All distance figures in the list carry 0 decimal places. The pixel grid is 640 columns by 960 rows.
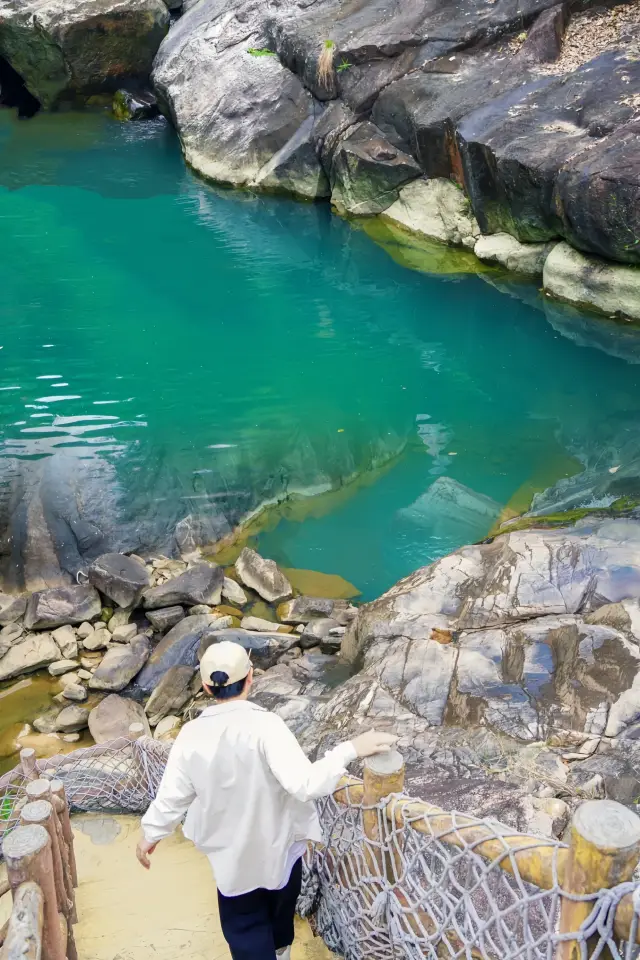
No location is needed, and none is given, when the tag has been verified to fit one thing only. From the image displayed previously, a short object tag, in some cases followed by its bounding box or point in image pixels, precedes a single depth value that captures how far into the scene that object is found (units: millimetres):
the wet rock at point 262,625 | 7340
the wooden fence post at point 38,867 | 2865
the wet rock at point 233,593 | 7755
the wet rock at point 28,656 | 7023
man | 2627
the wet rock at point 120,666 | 6871
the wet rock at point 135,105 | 22000
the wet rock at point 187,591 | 7574
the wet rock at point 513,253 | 13430
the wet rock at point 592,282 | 11875
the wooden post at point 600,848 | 1800
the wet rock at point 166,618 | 7512
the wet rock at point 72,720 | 6523
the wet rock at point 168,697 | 6578
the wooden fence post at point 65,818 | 3604
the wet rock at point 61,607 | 7391
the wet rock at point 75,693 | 6785
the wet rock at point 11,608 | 7484
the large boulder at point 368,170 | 15258
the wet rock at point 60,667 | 7043
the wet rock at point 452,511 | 8414
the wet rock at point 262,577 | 7730
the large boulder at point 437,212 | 14516
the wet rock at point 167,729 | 6289
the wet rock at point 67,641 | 7195
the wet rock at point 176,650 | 6922
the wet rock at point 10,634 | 7270
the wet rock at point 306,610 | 7434
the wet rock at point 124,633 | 7379
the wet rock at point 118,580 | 7617
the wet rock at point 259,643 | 6871
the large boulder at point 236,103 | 17000
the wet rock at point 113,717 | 6383
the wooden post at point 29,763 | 4125
